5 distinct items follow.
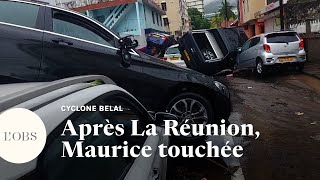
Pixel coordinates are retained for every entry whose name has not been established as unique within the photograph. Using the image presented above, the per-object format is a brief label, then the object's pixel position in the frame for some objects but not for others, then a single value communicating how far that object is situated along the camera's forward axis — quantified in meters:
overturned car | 7.00
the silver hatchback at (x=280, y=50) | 8.48
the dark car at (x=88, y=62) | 2.83
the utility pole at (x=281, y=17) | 12.12
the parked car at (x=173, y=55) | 9.25
